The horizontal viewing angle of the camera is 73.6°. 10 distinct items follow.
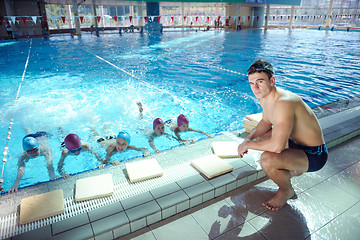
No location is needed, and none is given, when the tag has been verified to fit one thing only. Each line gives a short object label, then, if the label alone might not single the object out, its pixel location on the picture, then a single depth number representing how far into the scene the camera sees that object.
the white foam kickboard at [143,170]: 2.30
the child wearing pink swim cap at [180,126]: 4.52
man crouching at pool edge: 1.74
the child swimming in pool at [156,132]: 4.39
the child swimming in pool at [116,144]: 3.88
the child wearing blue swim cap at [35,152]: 3.64
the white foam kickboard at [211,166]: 2.34
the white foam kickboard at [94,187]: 2.05
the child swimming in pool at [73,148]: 3.73
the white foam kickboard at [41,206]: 1.84
